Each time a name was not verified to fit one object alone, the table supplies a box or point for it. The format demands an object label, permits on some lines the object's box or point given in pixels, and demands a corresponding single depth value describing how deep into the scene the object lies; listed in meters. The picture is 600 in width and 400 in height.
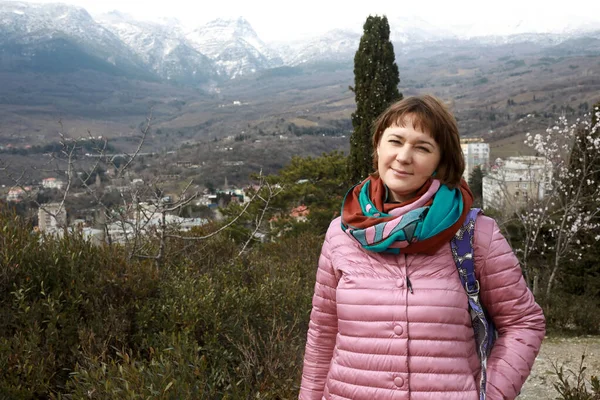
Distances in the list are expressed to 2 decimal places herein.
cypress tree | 13.69
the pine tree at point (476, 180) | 29.14
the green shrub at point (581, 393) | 2.40
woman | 1.46
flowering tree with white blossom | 9.84
